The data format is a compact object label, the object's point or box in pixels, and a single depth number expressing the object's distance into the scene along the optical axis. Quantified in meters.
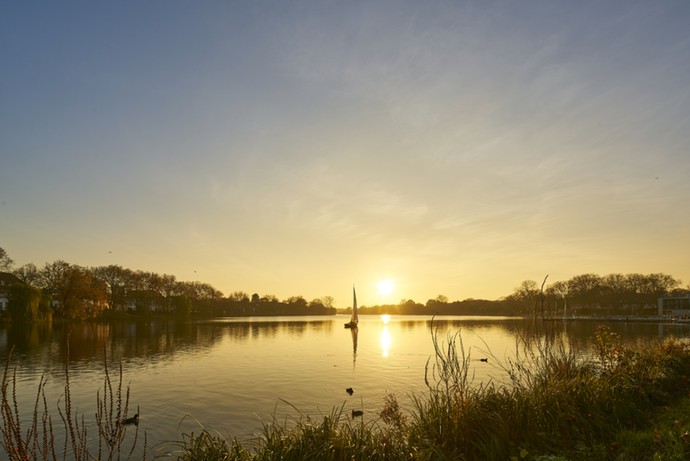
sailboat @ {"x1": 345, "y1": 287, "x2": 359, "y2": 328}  94.01
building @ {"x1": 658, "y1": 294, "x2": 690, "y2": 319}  114.44
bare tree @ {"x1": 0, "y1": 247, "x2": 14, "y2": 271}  94.50
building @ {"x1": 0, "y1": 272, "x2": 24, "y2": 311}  101.51
